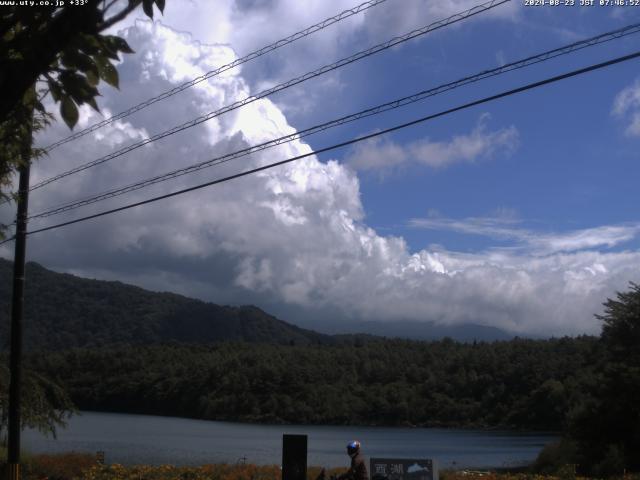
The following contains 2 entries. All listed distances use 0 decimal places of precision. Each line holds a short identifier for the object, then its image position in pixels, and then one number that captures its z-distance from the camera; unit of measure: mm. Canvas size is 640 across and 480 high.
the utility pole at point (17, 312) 17797
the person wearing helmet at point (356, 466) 12000
